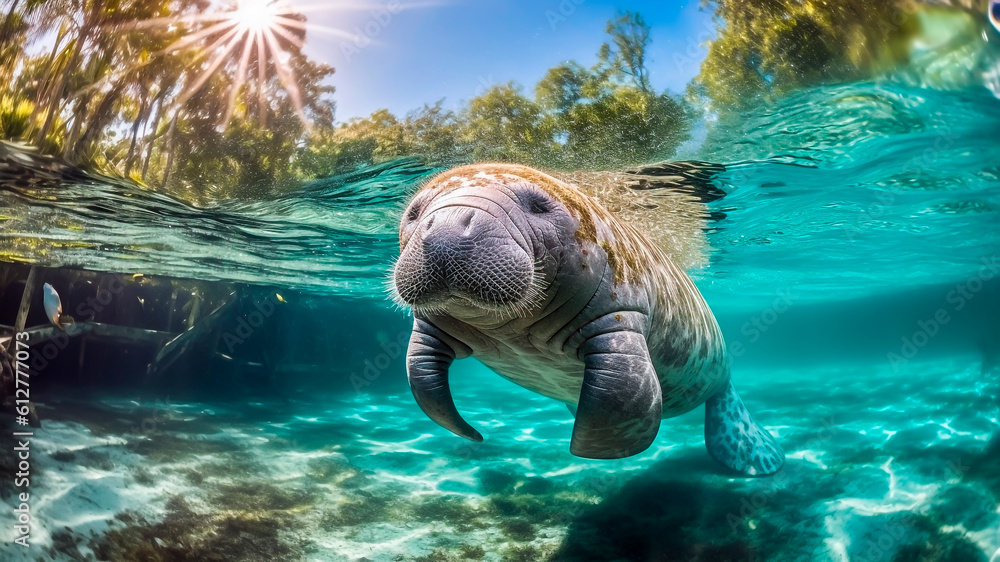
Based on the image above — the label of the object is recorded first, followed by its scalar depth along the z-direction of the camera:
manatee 2.30
